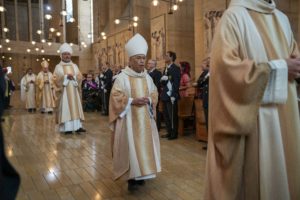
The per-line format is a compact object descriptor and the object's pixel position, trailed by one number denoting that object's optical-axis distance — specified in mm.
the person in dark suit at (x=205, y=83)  4918
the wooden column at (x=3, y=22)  20178
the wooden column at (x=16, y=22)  21405
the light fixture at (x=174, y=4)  8114
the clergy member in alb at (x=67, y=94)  6615
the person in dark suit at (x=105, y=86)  9170
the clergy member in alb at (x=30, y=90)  11452
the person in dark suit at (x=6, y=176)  850
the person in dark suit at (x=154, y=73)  6457
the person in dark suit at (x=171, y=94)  5784
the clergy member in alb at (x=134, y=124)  3198
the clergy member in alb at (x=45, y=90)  10809
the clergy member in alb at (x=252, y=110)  1522
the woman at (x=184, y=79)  6465
